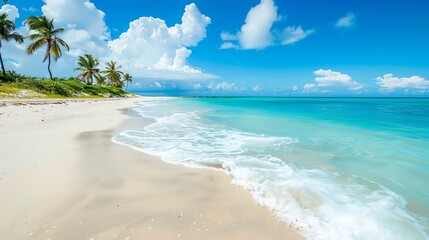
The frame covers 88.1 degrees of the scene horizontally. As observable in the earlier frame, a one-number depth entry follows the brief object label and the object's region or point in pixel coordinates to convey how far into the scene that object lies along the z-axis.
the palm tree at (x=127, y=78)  92.69
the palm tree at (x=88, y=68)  56.21
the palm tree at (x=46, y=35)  39.15
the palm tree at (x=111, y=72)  69.44
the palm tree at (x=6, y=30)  33.53
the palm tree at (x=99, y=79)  59.83
